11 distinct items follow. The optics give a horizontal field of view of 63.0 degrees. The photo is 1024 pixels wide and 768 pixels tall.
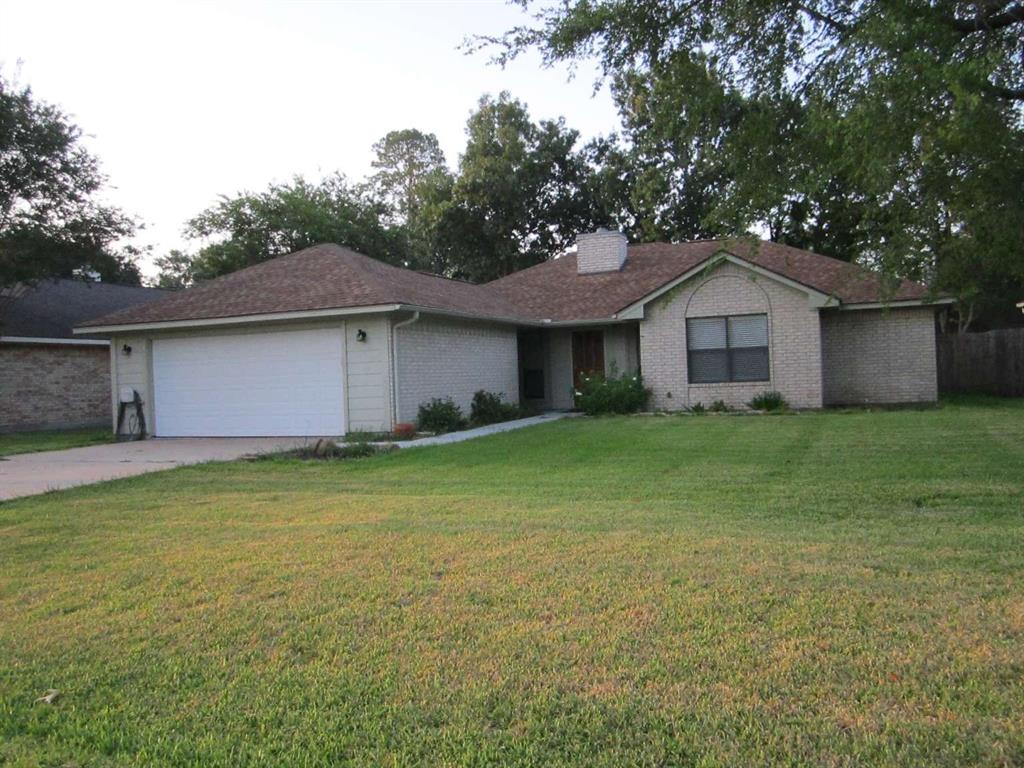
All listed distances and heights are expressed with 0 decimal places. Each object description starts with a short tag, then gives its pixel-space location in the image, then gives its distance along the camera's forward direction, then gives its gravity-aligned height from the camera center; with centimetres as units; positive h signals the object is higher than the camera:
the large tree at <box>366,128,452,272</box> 5122 +1476
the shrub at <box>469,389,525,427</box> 1852 -41
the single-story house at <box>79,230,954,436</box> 1625 +109
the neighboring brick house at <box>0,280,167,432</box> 2159 +113
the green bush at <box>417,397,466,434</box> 1634 -48
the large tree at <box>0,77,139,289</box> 1936 +500
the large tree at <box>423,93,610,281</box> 3538 +837
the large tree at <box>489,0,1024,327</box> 743 +263
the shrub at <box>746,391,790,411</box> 1869 -45
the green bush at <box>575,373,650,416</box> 1956 -20
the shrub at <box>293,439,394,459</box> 1264 -83
